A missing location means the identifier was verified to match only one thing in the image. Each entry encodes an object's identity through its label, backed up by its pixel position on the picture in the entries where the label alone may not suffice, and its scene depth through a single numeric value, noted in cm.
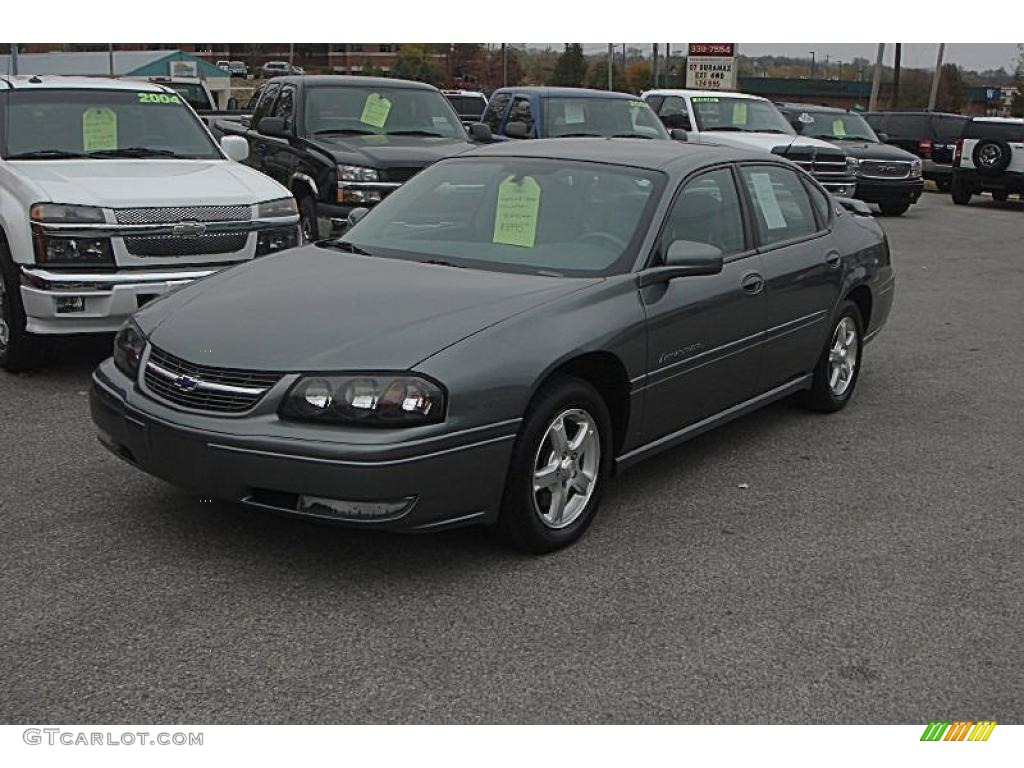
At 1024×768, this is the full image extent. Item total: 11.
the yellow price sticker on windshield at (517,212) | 533
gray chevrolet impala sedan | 411
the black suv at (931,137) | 2572
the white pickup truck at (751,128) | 1720
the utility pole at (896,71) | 5788
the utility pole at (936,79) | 4412
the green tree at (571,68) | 7312
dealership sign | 3678
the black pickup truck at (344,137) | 1051
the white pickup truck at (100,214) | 677
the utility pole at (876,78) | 4456
